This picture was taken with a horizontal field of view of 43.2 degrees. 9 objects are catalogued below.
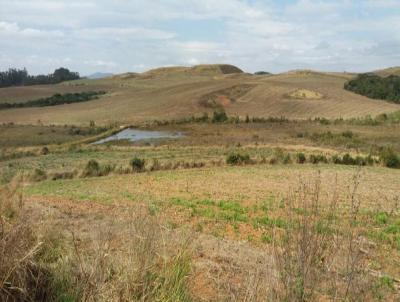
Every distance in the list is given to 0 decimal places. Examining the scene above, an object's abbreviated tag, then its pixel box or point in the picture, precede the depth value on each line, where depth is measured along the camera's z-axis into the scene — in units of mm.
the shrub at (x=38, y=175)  32372
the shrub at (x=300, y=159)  38606
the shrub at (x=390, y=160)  38312
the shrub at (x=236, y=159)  37312
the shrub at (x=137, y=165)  34509
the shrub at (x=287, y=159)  38156
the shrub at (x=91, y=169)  33656
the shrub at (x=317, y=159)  38781
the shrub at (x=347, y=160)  38656
